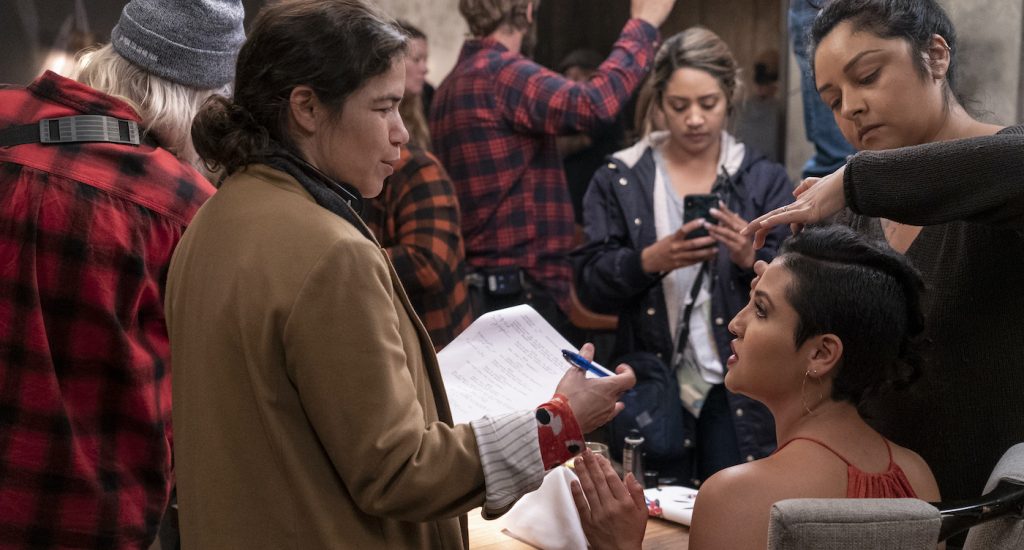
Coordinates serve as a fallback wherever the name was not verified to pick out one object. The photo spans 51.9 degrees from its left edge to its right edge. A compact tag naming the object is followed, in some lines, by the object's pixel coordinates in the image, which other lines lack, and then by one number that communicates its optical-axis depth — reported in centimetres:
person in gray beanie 189
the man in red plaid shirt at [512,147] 371
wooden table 195
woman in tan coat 137
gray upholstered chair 129
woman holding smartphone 296
